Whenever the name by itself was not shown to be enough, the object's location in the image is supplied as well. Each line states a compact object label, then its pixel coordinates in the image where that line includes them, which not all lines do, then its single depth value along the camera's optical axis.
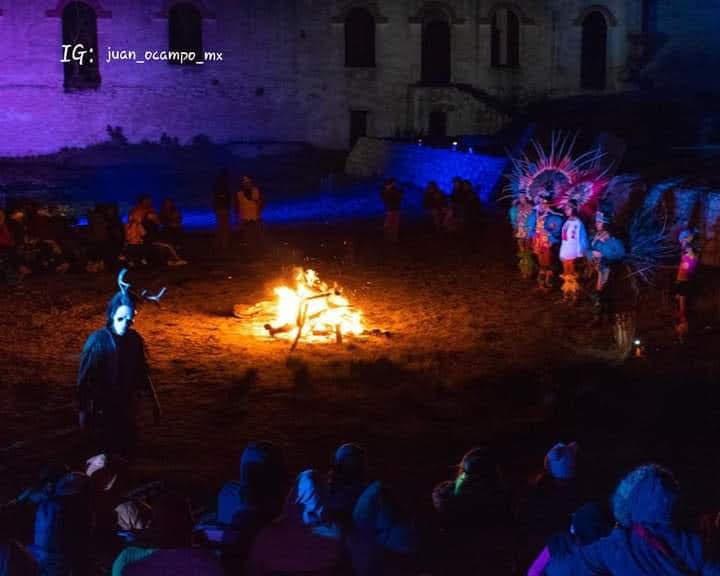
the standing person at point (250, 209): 20.75
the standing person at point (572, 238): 15.26
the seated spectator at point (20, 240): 18.75
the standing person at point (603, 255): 14.06
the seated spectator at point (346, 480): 6.12
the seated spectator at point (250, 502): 5.70
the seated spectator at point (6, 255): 18.00
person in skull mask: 8.41
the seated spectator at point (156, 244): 19.33
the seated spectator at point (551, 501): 6.36
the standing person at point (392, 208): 21.66
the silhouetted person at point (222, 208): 20.83
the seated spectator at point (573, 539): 4.96
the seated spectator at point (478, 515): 6.32
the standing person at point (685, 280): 13.42
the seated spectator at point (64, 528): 5.67
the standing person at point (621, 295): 13.63
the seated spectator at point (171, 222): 20.73
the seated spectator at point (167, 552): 4.84
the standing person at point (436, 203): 23.19
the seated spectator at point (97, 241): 19.20
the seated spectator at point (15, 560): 4.87
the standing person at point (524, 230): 16.44
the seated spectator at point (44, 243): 18.98
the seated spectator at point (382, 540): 5.48
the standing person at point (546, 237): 15.74
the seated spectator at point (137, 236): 19.12
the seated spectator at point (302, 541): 5.23
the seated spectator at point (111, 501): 6.62
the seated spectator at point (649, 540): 4.64
